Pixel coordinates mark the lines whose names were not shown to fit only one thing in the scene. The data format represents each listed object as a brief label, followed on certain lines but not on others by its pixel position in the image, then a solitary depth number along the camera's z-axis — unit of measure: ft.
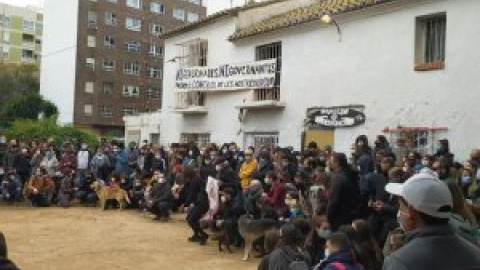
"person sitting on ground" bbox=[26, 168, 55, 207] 61.82
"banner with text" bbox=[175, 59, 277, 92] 63.62
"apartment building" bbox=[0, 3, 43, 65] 266.98
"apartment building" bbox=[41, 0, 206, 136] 182.29
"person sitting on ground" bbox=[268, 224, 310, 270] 19.63
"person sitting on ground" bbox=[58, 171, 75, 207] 63.05
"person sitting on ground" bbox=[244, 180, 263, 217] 40.24
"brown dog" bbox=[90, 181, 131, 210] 61.31
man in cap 8.98
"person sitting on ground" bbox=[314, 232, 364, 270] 16.43
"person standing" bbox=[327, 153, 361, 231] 27.48
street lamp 54.43
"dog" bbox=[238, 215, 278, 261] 35.83
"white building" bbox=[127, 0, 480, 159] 45.11
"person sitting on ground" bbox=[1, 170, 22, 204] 62.44
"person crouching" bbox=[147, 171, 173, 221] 53.16
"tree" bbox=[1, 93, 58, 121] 173.37
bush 130.00
